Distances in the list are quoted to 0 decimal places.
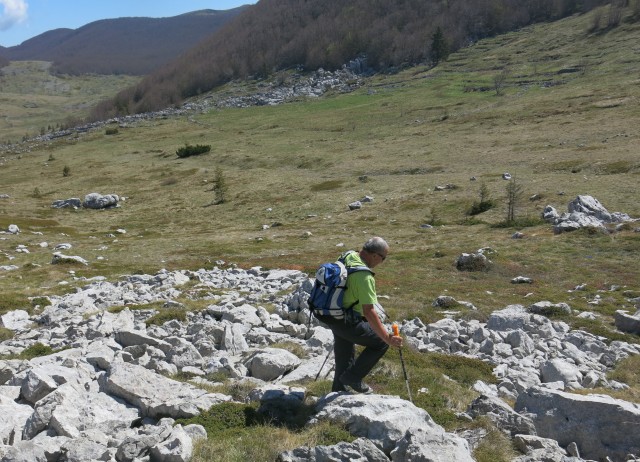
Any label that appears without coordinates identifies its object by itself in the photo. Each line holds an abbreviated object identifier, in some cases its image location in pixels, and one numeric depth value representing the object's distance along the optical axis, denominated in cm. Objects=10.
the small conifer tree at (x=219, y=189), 6669
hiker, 848
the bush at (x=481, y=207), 4547
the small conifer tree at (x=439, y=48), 17188
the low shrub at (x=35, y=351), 1375
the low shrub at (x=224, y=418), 824
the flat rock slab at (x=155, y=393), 880
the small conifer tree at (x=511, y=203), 4097
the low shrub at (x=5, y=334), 1658
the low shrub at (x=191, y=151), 10425
